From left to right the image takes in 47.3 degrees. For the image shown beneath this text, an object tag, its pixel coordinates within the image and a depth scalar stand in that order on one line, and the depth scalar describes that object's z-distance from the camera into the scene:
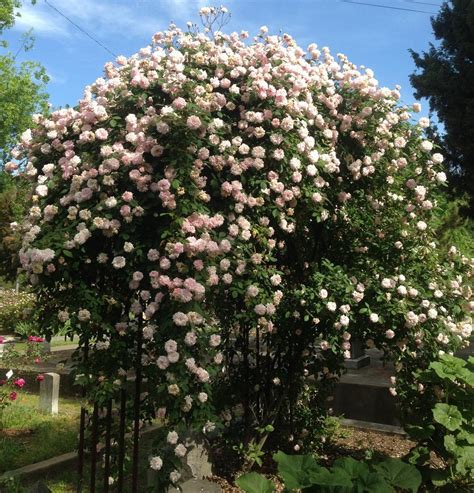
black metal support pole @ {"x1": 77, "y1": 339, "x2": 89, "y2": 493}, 3.37
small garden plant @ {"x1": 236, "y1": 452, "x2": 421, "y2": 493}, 2.43
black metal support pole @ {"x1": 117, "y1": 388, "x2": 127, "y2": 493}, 3.25
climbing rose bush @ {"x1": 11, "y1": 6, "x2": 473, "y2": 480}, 3.11
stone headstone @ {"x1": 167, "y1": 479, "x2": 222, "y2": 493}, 3.73
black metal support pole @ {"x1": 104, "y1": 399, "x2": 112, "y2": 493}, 3.29
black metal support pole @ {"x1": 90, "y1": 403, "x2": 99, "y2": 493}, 3.27
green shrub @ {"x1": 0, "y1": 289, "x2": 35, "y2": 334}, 15.88
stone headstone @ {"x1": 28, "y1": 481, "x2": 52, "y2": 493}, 2.56
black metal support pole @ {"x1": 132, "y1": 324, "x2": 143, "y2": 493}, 3.17
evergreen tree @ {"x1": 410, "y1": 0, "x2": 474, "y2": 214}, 13.46
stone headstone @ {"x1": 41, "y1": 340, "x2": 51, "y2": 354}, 11.25
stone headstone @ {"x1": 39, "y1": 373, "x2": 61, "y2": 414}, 6.64
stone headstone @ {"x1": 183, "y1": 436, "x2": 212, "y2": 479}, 4.05
